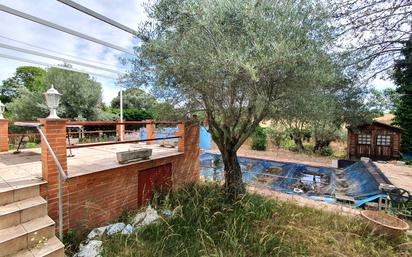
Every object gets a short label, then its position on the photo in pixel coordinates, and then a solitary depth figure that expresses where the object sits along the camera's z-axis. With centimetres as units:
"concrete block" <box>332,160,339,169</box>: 1024
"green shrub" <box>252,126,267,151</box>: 1423
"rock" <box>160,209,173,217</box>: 357
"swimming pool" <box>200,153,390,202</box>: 621
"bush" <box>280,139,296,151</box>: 1438
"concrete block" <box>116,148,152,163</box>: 389
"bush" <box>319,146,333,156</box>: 1300
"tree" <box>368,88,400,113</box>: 1073
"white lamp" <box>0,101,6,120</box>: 516
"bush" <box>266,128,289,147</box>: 1415
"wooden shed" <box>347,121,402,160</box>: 1136
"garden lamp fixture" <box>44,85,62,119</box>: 321
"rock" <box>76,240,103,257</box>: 262
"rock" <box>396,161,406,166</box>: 941
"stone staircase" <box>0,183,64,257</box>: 218
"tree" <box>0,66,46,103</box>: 2298
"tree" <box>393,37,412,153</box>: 752
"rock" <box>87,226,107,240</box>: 306
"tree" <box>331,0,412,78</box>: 617
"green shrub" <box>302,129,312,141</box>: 1496
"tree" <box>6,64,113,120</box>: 1295
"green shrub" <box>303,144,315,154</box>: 1377
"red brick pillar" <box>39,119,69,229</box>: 284
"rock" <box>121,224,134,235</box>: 314
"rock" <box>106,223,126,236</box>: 316
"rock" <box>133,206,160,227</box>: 341
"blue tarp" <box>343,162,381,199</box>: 578
